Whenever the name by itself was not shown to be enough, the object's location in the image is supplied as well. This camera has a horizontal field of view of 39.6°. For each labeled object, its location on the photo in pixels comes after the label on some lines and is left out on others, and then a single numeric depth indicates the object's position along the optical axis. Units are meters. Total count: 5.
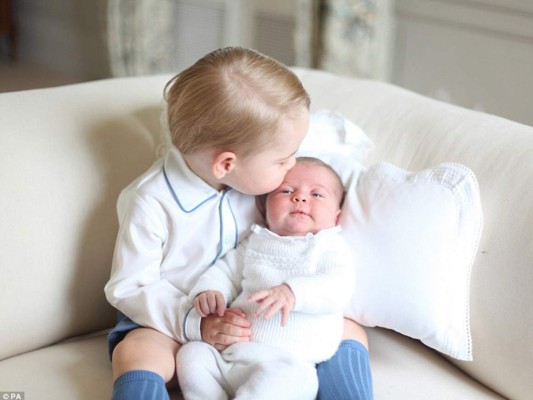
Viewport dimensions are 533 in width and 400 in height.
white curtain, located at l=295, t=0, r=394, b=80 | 2.93
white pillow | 1.34
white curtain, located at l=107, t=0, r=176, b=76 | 3.88
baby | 1.23
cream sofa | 1.30
